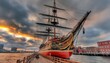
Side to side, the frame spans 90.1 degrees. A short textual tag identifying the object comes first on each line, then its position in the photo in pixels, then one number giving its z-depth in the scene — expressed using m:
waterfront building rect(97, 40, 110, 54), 43.10
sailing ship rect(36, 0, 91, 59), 12.42
